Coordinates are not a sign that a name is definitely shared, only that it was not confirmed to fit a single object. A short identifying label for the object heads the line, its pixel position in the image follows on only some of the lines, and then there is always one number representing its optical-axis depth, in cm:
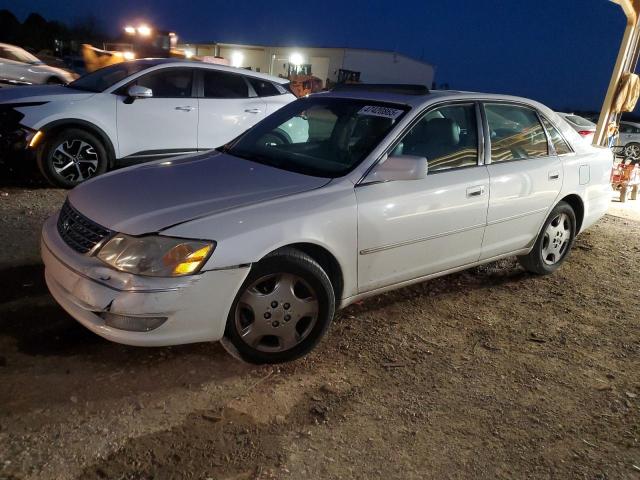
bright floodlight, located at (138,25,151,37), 2091
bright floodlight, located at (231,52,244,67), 4572
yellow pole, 915
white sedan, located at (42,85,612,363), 266
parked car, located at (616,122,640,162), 1872
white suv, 607
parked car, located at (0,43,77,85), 1407
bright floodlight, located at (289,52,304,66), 4212
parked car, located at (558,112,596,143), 1065
